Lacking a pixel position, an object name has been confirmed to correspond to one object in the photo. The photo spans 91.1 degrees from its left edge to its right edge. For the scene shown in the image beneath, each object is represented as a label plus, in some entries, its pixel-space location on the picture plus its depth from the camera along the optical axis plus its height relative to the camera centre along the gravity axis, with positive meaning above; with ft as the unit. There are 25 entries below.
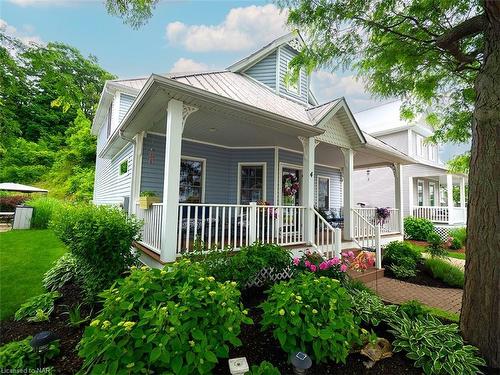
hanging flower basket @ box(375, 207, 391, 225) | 27.01 -0.67
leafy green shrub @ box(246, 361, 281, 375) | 6.84 -4.64
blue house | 14.10 +5.52
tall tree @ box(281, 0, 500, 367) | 8.82 +8.23
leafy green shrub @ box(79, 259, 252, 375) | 5.76 -3.19
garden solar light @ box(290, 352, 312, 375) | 6.63 -4.29
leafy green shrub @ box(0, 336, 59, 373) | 7.26 -4.85
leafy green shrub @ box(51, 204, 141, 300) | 11.68 -2.14
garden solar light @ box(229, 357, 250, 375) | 6.68 -4.48
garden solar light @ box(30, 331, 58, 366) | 7.46 -4.34
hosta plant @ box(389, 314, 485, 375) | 7.89 -4.82
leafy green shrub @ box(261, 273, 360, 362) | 7.53 -3.72
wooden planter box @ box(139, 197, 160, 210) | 16.57 +0.08
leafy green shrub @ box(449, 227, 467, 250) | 35.83 -4.34
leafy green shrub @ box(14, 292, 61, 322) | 11.04 -5.13
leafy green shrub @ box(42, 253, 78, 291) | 14.84 -4.72
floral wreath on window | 27.17 +2.38
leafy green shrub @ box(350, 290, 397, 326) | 10.30 -4.46
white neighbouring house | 43.70 +6.05
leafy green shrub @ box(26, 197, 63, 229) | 37.57 -2.25
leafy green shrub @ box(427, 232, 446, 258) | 22.68 -3.75
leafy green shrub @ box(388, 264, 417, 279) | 19.90 -5.14
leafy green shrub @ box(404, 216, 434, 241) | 39.50 -3.16
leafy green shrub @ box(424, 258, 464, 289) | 18.63 -4.95
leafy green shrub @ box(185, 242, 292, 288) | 12.12 -3.02
